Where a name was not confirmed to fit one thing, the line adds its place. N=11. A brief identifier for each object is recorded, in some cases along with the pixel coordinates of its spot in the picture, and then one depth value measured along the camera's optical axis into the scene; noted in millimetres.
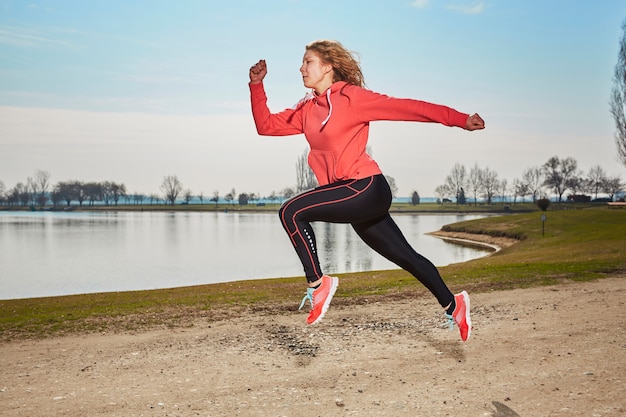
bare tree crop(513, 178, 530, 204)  138500
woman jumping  4434
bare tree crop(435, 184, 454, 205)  163500
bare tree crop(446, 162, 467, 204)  149750
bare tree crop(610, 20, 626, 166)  58125
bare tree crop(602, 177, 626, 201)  125000
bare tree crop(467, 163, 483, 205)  149750
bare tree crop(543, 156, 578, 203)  121312
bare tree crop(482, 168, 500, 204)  151500
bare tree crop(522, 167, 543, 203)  136375
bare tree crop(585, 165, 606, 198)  129375
